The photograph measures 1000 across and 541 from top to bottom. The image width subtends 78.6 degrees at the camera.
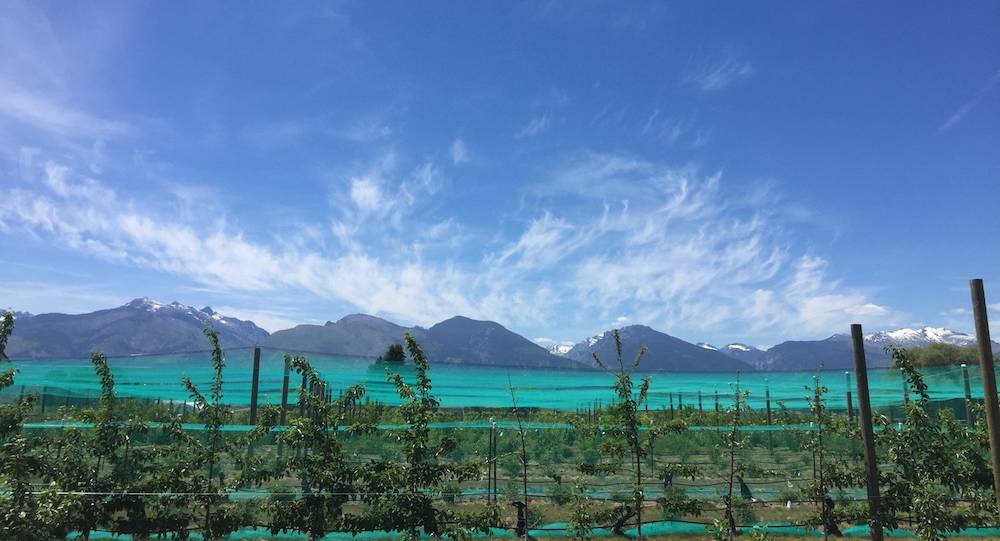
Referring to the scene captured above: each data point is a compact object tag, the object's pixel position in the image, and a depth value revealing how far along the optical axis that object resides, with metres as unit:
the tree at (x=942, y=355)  40.16
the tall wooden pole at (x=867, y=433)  7.44
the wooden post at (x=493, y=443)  9.99
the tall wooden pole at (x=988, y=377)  6.42
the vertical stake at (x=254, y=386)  10.27
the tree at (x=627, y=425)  8.38
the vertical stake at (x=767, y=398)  12.11
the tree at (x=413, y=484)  8.00
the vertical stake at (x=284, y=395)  9.97
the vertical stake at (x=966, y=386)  9.96
